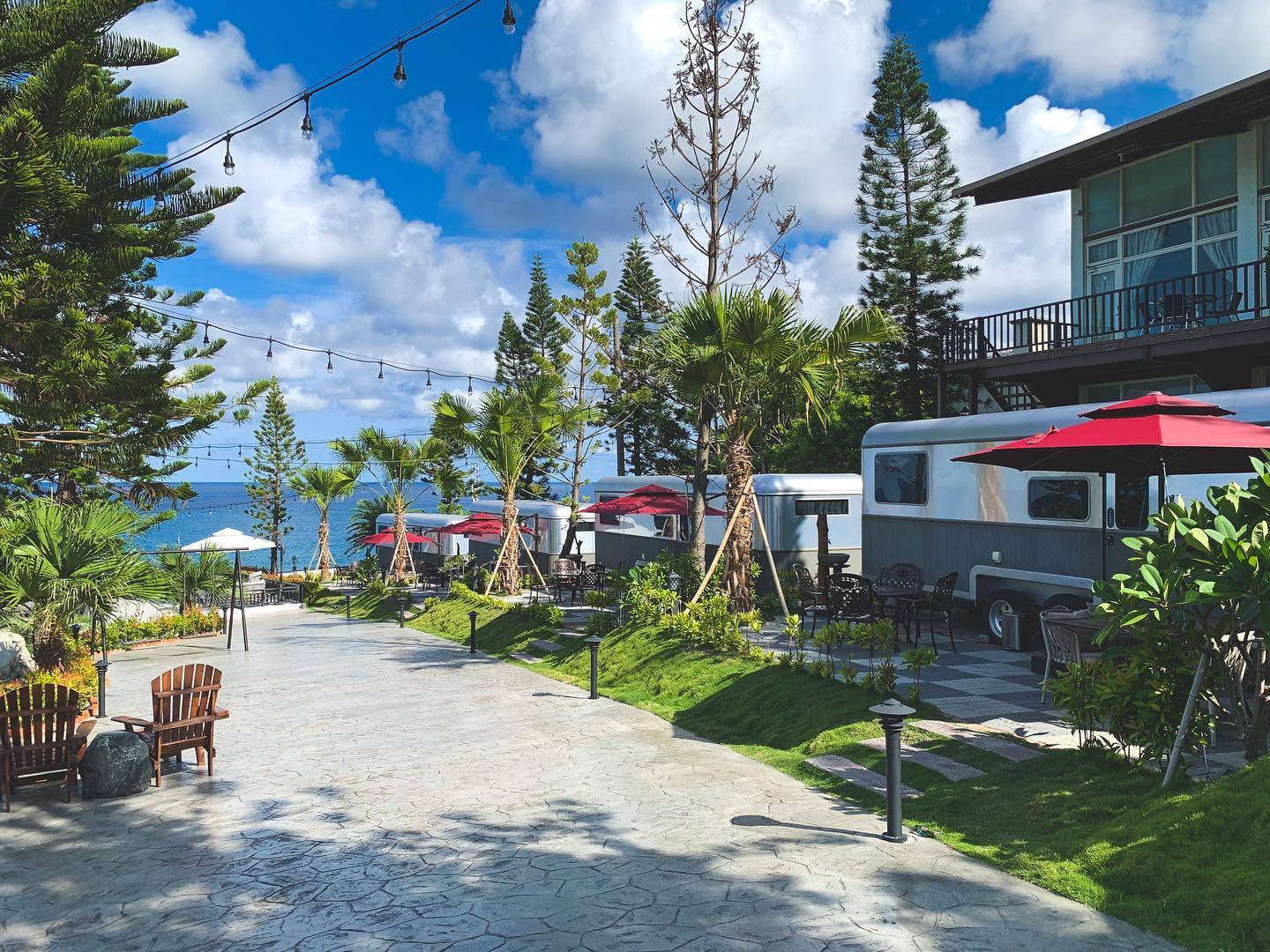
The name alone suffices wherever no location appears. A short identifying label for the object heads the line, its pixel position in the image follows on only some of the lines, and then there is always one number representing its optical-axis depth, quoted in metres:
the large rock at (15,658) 13.47
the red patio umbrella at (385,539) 26.58
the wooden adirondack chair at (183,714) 8.45
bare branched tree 14.13
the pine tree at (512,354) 41.78
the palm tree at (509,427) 19.77
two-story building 15.82
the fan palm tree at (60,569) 11.31
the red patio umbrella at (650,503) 17.58
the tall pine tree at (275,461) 47.41
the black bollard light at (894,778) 6.08
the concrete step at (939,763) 7.13
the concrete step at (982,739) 7.32
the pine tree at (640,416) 36.88
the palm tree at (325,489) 33.78
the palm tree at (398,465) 26.08
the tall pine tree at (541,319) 40.78
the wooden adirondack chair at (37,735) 7.82
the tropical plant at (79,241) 7.42
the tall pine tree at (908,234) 27.33
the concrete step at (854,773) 7.08
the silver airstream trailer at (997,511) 11.05
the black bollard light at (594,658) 11.33
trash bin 12.01
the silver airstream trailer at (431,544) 29.06
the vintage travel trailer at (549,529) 24.47
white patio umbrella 19.00
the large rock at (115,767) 7.92
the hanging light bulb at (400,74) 8.75
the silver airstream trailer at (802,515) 17.05
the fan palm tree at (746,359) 12.07
